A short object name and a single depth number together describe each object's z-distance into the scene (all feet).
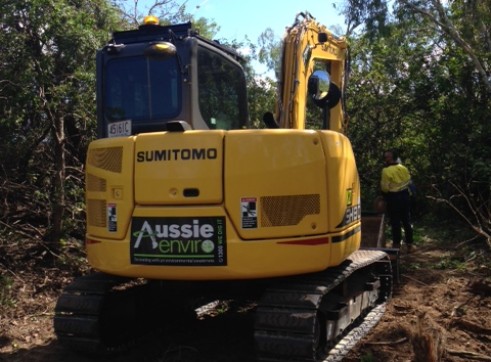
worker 28.12
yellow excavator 13.17
